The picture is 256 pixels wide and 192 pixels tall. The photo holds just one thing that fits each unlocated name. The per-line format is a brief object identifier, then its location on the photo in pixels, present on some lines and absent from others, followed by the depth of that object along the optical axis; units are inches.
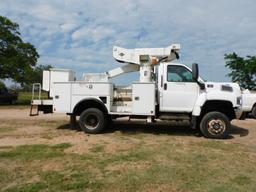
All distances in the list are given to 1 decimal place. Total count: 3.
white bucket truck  238.1
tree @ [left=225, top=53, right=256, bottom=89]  823.8
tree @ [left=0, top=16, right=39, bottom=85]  686.0
